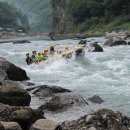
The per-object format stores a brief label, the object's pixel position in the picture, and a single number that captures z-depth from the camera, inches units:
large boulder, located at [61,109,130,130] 465.7
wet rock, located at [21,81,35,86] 842.7
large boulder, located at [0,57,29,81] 879.1
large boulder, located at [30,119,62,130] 445.7
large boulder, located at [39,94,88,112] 604.4
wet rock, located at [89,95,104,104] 647.4
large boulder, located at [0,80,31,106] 584.7
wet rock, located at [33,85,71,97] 709.3
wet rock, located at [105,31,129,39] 2398.9
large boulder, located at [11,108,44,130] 482.6
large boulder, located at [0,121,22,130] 428.1
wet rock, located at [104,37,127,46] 1679.4
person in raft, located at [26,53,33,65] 1294.3
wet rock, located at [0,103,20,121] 485.1
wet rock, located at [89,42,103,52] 1467.8
